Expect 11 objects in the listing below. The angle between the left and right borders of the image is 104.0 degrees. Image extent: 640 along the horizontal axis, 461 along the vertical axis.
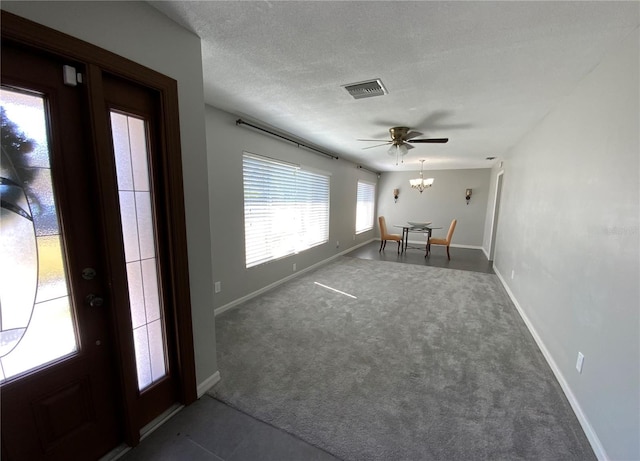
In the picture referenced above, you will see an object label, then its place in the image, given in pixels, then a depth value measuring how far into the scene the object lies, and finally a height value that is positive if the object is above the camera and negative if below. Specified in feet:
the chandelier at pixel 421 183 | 20.74 +1.29
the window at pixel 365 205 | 23.30 -0.76
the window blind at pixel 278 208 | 11.05 -0.58
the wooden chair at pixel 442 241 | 19.49 -3.36
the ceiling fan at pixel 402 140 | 10.57 +2.56
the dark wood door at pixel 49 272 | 3.29 -1.15
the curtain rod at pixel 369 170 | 21.84 +2.64
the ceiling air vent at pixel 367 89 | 6.83 +3.08
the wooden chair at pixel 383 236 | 21.40 -3.29
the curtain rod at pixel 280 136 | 9.79 +2.83
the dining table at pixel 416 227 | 20.78 -2.44
